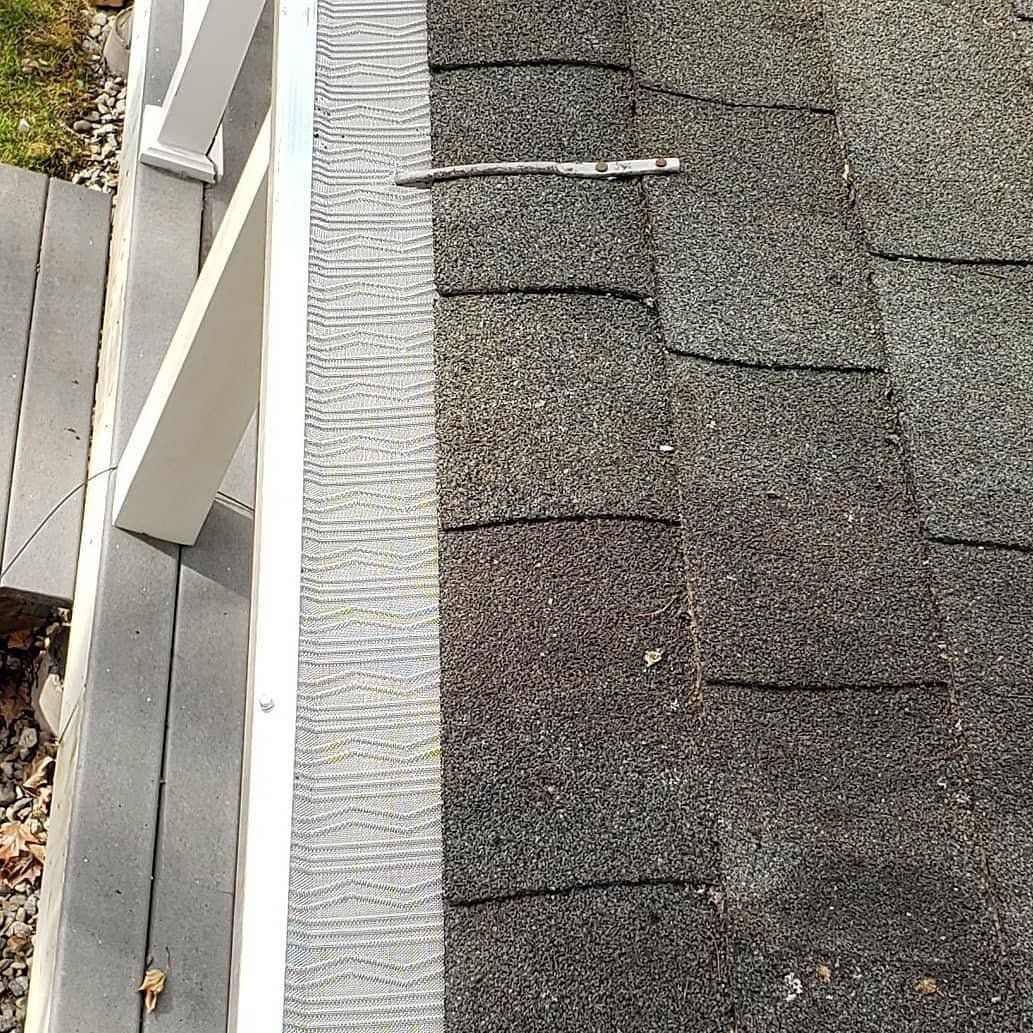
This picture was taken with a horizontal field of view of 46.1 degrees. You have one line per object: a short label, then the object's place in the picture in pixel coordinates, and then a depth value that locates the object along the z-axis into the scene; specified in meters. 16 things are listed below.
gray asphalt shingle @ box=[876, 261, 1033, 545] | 1.40
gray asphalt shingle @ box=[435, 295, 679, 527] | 1.37
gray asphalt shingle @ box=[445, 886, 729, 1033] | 1.11
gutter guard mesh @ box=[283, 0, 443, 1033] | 1.16
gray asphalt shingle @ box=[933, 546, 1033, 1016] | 1.19
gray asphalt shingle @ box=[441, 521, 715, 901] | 1.18
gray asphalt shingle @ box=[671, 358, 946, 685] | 1.29
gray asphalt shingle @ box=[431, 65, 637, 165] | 1.62
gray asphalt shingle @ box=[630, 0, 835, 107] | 1.73
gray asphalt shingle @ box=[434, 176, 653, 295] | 1.51
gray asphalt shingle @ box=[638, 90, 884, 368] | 1.51
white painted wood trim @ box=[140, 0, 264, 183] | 3.55
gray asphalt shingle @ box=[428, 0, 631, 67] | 1.71
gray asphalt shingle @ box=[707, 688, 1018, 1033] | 1.12
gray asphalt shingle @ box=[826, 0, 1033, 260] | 1.62
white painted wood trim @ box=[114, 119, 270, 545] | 2.38
